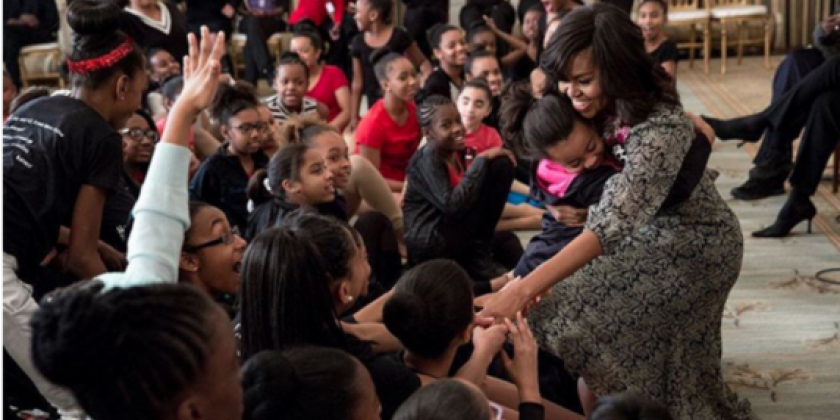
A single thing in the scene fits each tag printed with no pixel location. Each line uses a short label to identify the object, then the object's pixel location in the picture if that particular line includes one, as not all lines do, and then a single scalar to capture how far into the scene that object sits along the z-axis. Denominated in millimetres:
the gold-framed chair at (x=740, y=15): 9484
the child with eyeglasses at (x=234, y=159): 4152
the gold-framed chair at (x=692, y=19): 9539
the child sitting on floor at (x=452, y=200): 4277
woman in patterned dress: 2617
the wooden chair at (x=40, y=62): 9023
